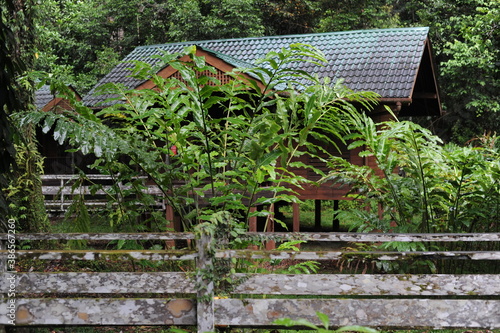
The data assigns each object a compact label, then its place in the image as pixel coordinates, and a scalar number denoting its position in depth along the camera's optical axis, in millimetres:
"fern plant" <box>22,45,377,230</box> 4273
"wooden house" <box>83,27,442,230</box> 11609
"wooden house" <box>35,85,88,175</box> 20917
